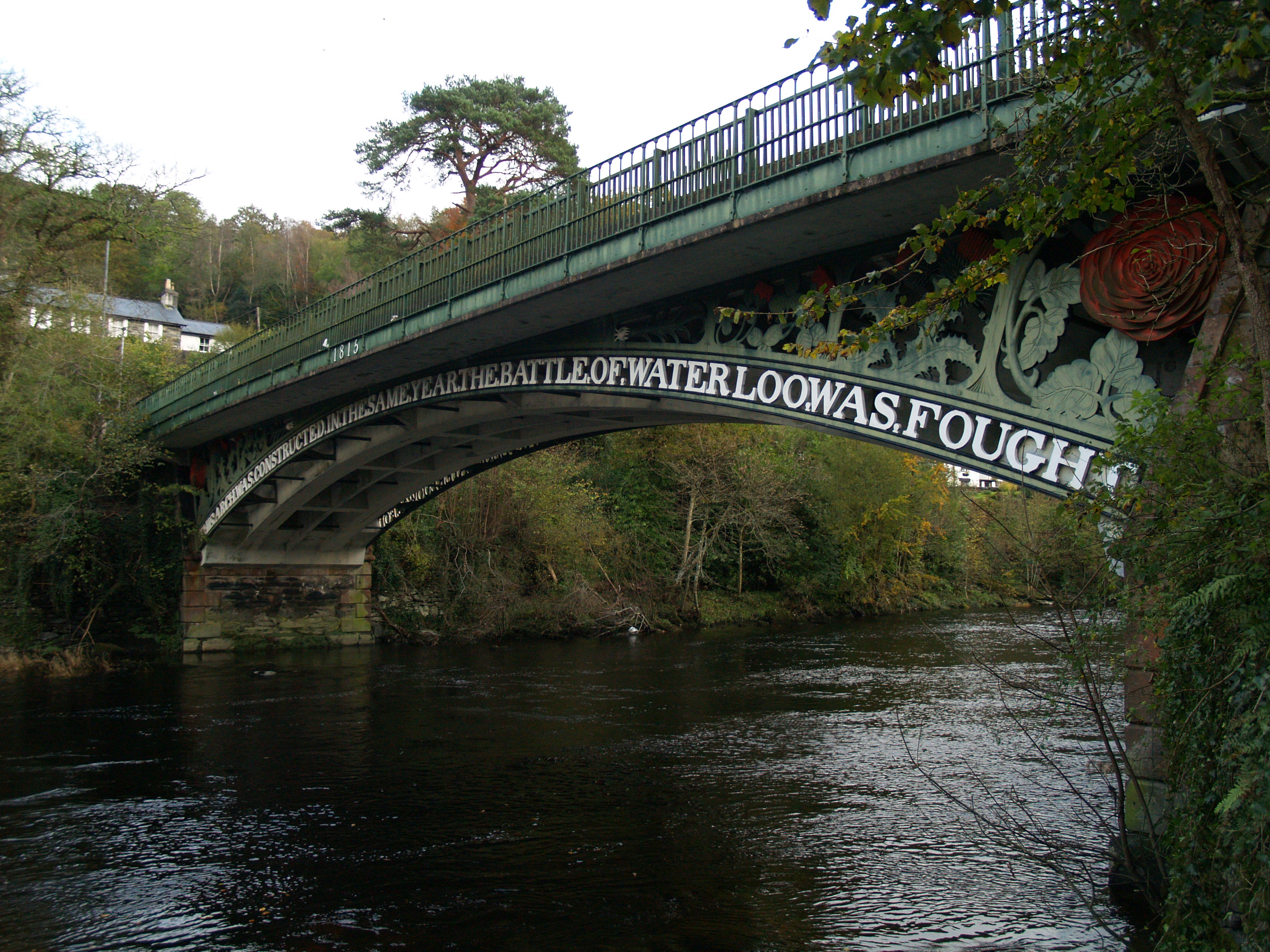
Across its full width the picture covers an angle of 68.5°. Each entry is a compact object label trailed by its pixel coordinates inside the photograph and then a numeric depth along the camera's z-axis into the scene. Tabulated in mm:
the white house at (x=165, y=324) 55594
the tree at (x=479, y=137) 26344
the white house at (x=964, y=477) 41250
